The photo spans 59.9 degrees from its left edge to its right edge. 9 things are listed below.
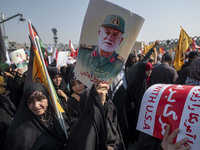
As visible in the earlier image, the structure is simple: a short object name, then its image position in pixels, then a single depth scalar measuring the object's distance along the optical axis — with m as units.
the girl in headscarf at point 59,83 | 3.11
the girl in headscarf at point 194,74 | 2.13
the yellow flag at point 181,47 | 5.78
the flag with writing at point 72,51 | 7.26
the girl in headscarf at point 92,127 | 1.38
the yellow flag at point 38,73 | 1.86
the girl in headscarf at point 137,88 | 3.67
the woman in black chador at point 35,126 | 1.69
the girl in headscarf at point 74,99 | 2.36
